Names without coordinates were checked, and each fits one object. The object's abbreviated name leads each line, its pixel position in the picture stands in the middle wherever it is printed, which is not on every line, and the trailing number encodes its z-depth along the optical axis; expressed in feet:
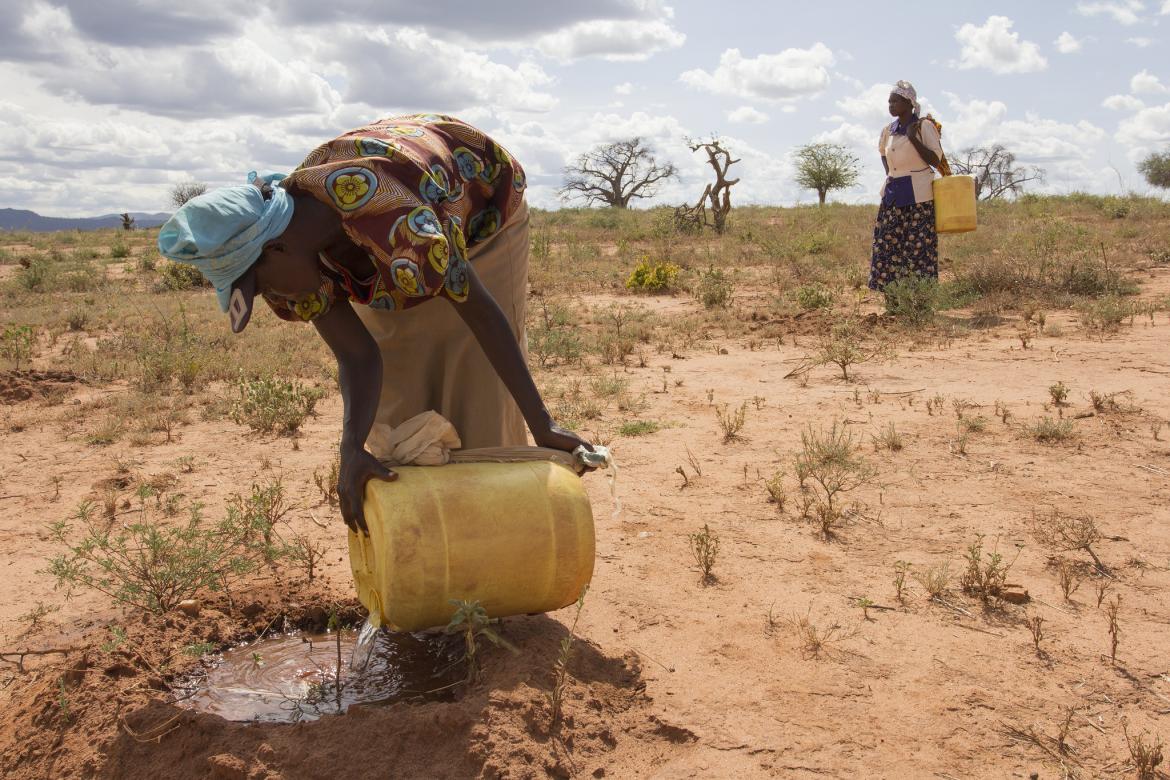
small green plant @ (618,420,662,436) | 15.53
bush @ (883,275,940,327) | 22.94
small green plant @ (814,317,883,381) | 18.97
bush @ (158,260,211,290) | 36.65
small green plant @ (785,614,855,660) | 8.66
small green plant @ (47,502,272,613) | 9.48
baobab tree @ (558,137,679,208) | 130.72
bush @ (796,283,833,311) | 25.27
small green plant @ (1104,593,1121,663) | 8.27
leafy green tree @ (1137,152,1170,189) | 94.12
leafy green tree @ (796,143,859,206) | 74.59
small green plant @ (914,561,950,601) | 9.65
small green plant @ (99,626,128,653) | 8.36
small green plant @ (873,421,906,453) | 13.93
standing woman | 22.76
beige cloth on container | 8.22
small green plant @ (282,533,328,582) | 10.39
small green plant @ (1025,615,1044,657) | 8.56
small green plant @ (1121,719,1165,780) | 6.70
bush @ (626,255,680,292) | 31.27
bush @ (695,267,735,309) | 27.53
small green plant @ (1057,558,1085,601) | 9.45
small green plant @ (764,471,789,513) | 12.16
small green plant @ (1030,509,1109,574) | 10.37
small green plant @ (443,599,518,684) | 7.70
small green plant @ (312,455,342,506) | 12.61
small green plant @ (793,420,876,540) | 11.53
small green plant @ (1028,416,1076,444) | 13.76
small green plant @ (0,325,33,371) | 22.36
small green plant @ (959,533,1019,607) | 9.46
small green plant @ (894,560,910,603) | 9.61
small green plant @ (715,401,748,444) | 14.99
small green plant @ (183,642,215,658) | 8.56
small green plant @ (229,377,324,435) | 16.42
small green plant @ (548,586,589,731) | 7.42
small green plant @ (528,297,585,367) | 21.27
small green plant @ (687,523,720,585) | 10.30
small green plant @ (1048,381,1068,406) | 15.44
